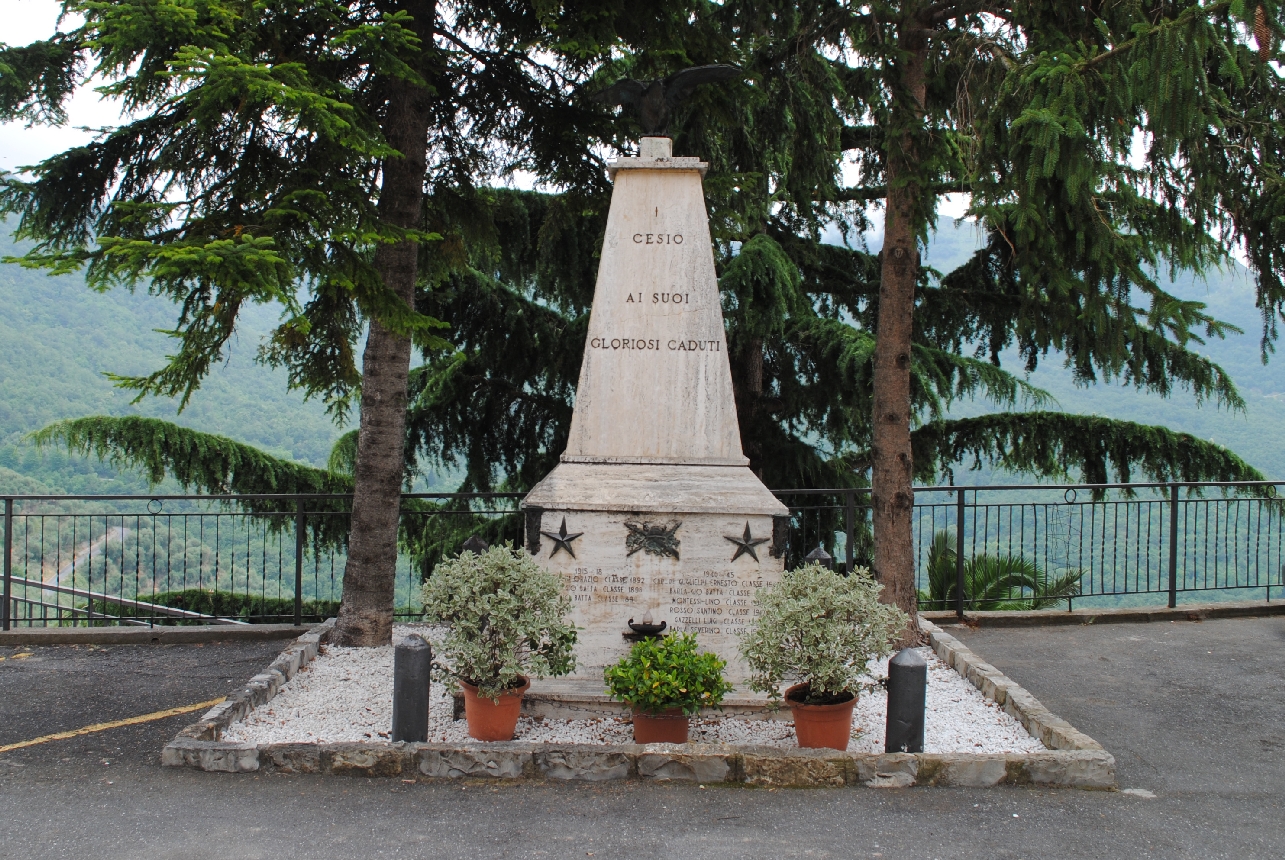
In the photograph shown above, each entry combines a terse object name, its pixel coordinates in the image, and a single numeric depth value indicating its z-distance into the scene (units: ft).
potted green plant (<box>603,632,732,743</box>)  15.40
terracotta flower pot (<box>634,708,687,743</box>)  15.84
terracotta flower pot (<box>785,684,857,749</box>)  15.46
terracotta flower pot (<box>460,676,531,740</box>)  15.94
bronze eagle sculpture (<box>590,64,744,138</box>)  19.66
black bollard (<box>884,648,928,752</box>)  15.14
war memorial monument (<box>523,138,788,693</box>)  17.60
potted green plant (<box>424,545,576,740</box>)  15.60
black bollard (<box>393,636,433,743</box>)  15.34
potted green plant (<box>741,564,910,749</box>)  15.19
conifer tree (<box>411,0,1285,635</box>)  17.85
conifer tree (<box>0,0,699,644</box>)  15.70
